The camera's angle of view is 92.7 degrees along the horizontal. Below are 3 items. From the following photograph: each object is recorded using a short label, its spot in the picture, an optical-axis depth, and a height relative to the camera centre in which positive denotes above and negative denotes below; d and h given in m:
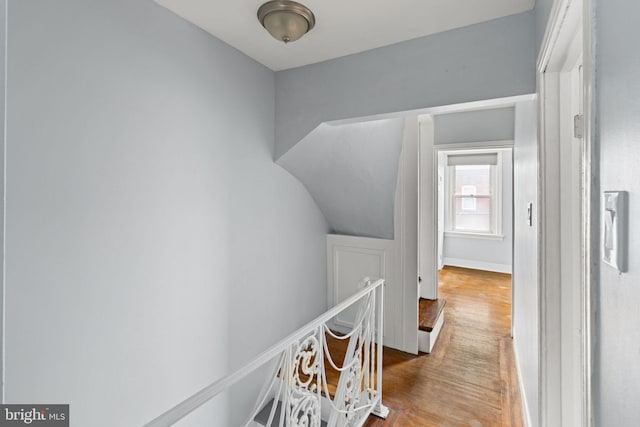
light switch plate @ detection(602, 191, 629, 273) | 0.43 -0.02
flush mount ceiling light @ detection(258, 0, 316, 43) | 1.42 +0.94
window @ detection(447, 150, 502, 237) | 5.07 +0.37
